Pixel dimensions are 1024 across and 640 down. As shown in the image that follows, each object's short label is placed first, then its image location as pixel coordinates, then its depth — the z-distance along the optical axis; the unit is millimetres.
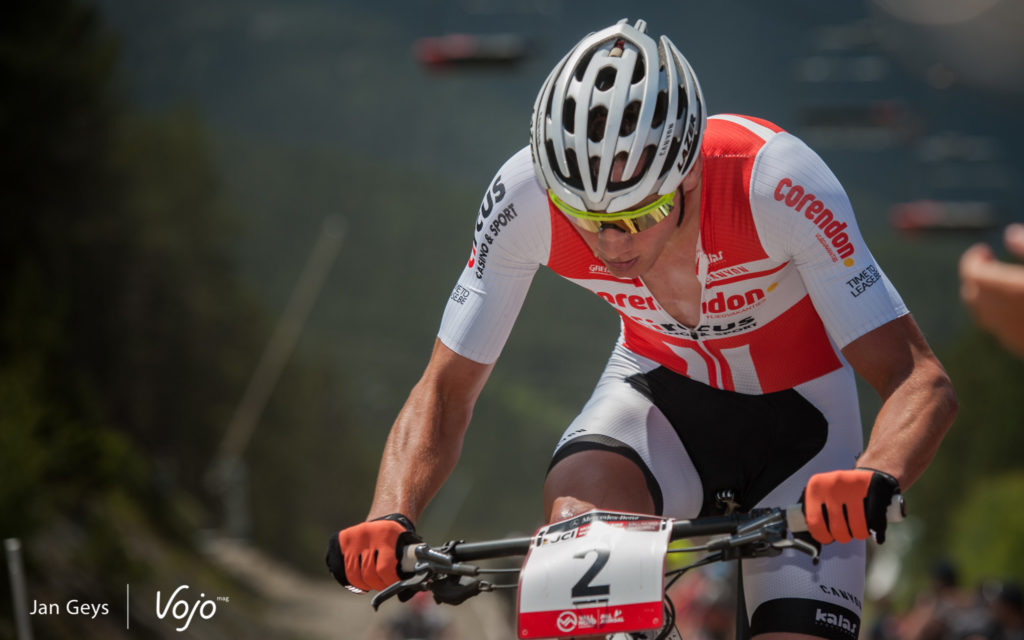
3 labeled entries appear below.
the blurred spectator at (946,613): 13516
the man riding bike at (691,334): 4863
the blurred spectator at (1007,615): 13016
